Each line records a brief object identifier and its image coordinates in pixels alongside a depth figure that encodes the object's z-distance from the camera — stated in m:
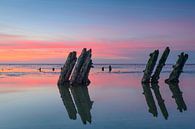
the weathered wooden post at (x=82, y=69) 14.78
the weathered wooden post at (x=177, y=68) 16.78
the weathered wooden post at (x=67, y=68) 14.95
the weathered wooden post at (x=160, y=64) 16.46
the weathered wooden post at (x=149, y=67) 16.34
